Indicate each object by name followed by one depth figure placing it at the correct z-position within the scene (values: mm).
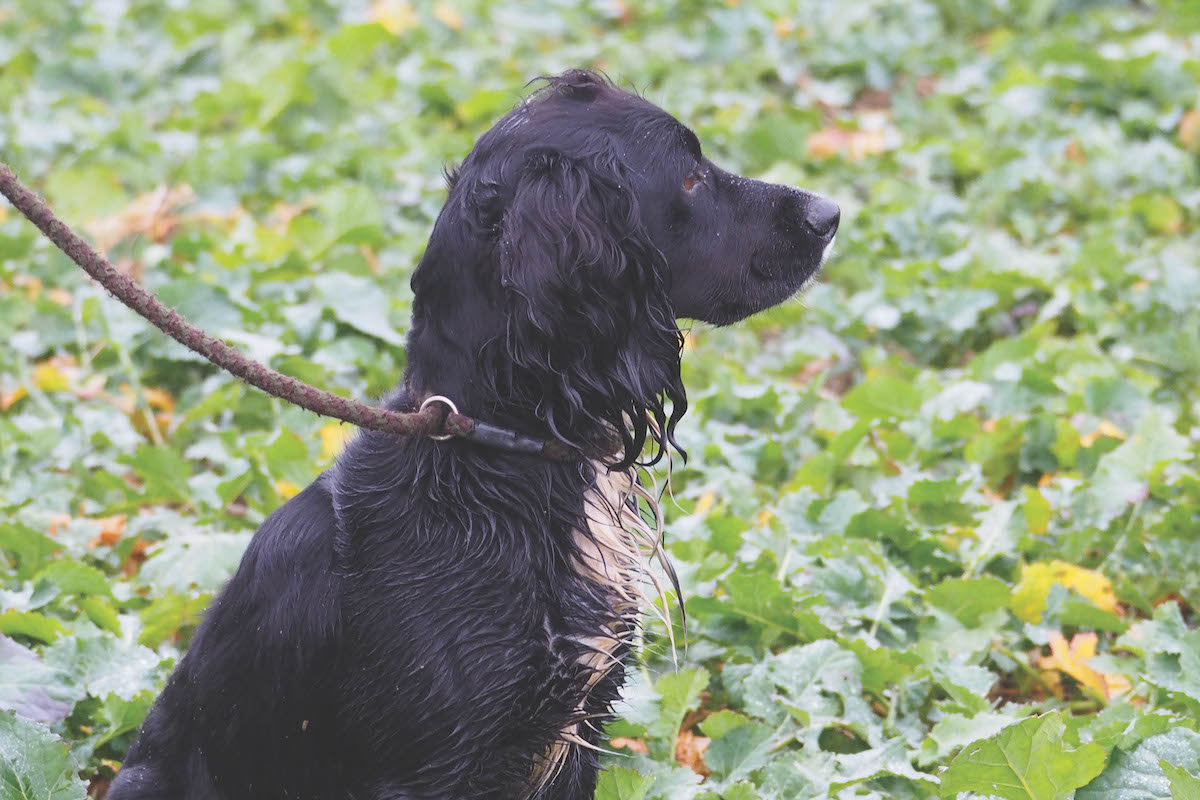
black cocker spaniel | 5195
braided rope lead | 4859
